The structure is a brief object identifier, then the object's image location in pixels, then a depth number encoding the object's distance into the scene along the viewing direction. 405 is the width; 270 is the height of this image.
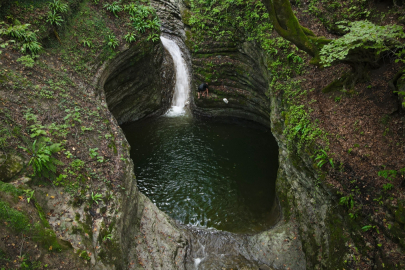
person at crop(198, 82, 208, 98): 17.02
